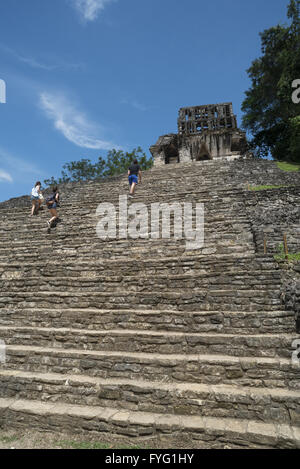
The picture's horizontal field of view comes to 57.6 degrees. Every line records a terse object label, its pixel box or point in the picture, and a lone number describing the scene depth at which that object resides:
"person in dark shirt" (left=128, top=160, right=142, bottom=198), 9.48
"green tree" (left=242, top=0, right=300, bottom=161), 17.56
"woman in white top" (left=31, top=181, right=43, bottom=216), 9.49
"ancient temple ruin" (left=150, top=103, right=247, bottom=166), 22.59
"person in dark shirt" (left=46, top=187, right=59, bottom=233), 8.42
